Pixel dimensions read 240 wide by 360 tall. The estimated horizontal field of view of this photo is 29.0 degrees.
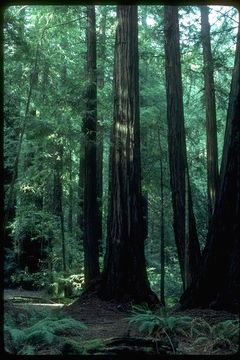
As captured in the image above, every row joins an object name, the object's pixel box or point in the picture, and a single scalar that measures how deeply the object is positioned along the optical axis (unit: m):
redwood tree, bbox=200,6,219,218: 15.20
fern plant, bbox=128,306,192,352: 6.43
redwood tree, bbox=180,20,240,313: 7.33
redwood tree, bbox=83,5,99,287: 13.75
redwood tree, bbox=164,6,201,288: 12.15
